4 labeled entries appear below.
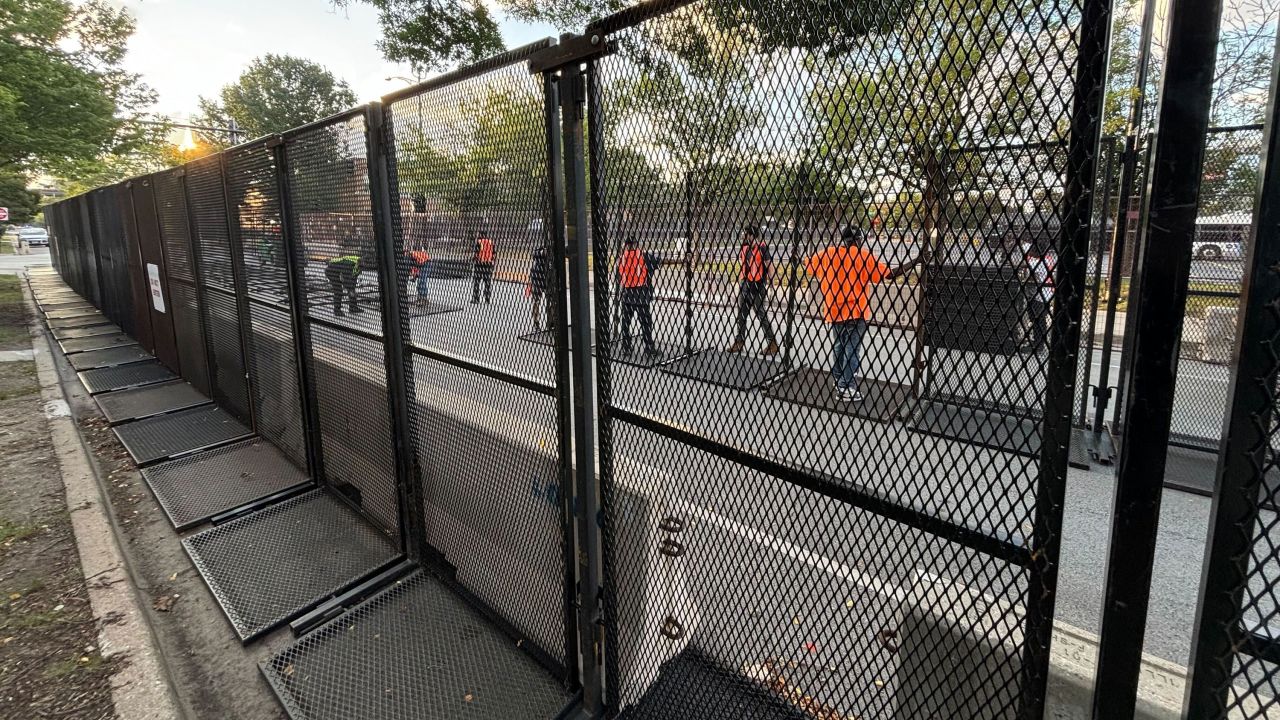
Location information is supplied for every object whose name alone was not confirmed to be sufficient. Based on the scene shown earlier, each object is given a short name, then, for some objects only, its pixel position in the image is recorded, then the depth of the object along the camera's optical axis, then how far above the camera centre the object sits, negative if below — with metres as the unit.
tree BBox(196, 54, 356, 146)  45.16 +11.79
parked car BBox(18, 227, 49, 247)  44.09 +1.61
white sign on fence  7.98 -0.38
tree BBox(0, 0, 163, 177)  12.38 +3.66
